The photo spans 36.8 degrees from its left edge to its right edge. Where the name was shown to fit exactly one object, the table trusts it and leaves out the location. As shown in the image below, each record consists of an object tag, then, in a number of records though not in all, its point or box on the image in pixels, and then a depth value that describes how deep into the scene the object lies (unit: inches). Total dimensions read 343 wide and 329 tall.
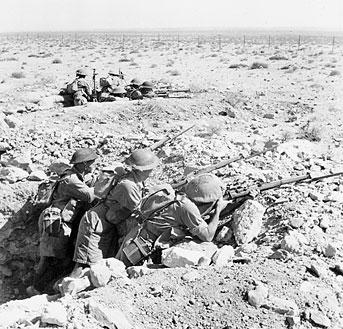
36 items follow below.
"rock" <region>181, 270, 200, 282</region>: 162.4
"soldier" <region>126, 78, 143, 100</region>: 491.2
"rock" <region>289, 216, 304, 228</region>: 190.4
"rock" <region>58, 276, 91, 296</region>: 168.2
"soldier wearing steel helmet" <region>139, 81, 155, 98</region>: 503.8
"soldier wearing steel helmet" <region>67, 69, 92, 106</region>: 468.8
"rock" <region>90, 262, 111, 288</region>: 168.7
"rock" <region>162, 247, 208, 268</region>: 177.9
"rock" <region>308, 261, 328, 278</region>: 165.2
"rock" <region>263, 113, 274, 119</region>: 454.3
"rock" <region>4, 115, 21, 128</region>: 367.6
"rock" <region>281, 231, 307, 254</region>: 177.8
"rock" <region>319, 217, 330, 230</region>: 192.1
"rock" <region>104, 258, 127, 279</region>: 173.7
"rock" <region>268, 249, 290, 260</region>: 173.9
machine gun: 514.9
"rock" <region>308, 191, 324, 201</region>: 212.7
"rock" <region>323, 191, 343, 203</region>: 212.4
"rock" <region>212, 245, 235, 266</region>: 175.6
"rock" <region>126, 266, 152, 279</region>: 174.6
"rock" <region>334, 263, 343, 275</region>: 168.2
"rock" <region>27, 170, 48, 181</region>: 277.1
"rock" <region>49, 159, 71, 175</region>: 265.2
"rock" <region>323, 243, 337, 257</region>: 175.3
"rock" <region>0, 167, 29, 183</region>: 274.7
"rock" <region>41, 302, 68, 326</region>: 137.6
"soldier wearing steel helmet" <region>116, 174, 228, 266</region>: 197.3
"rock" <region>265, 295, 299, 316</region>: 148.6
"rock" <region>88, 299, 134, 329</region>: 140.1
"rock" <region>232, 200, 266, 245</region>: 195.2
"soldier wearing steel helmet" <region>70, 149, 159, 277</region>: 202.4
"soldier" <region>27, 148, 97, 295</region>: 223.8
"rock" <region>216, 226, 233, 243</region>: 204.1
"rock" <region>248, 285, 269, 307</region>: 151.1
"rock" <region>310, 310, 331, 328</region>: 147.2
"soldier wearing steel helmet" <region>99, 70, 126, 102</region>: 487.8
